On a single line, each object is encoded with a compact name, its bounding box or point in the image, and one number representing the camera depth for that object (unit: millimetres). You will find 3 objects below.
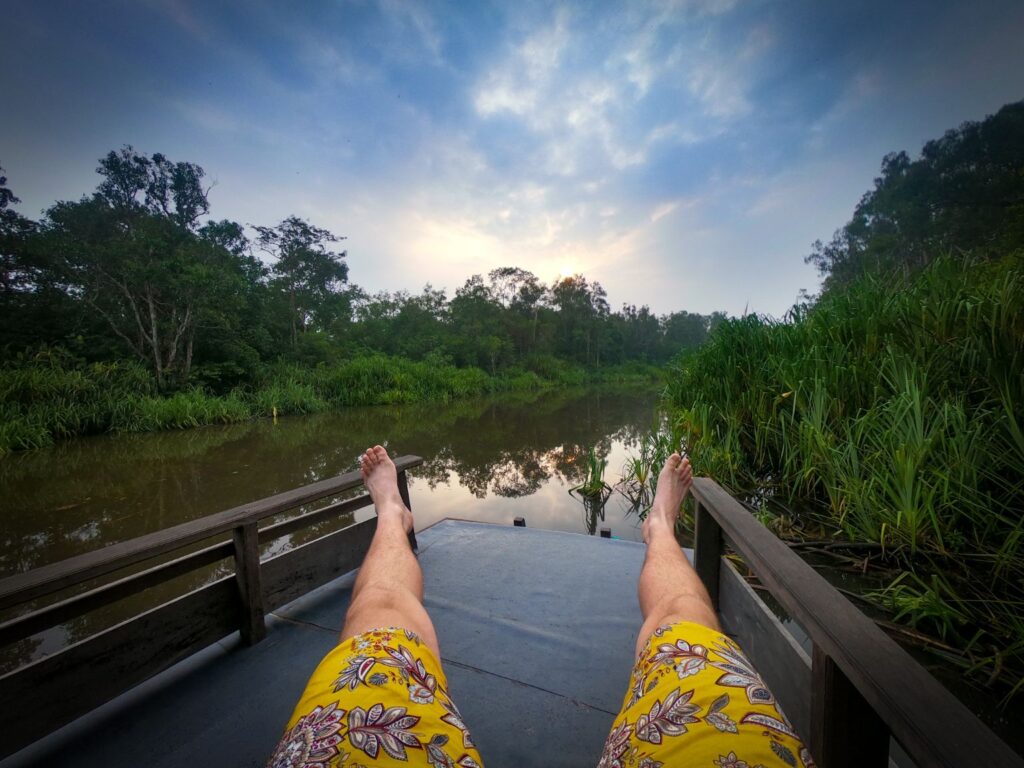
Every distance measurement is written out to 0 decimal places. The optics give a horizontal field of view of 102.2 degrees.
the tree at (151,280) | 8266
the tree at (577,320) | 28594
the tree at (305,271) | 14758
